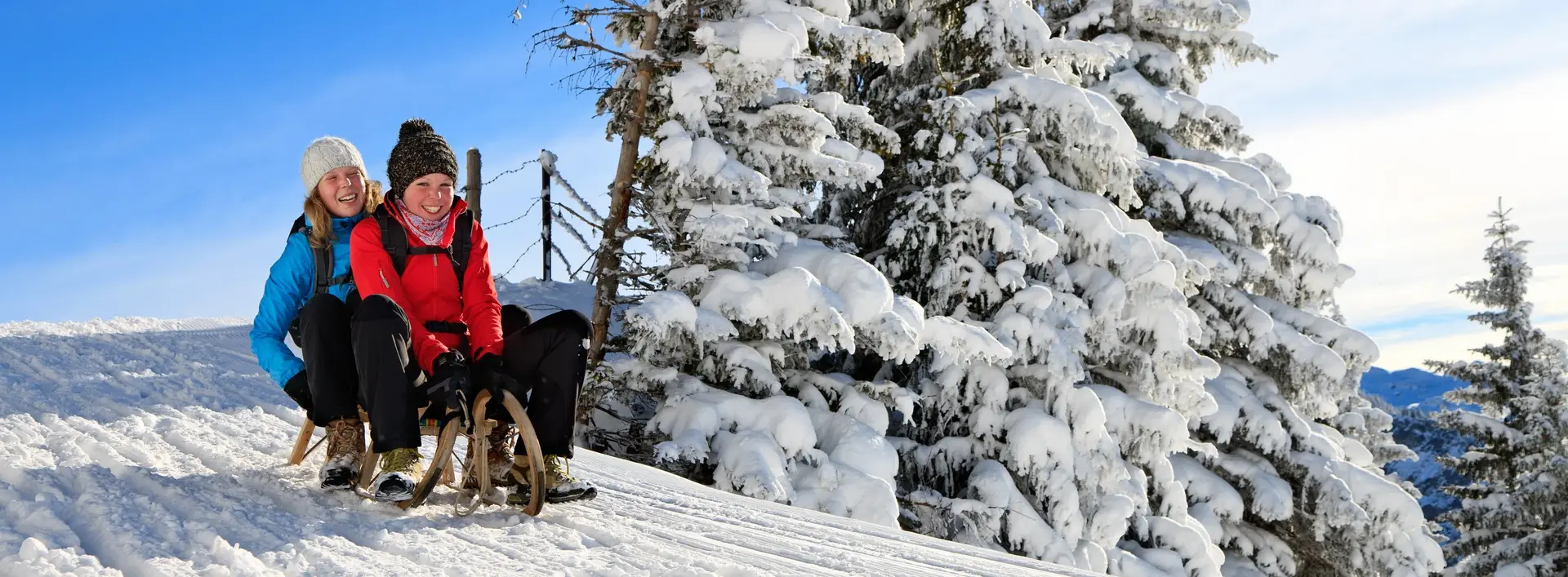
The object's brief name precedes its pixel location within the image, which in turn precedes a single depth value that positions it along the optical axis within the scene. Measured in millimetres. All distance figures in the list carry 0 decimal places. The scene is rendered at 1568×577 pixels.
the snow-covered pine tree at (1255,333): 11422
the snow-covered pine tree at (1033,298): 8680
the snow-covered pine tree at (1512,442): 17172
